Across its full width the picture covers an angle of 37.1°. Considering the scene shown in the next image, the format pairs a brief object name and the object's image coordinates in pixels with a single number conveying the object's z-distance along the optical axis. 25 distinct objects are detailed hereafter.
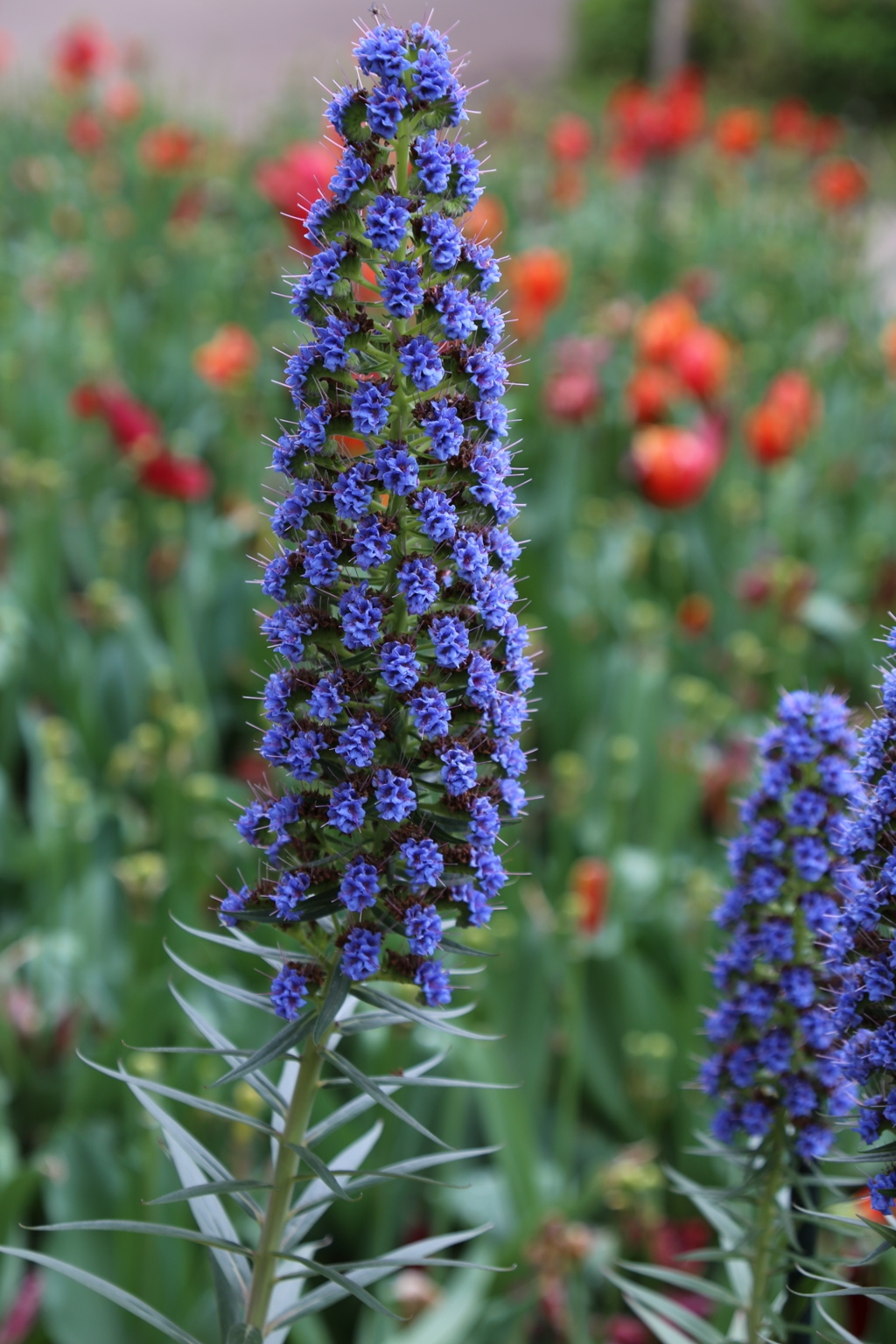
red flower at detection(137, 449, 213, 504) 3.29
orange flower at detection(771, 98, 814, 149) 6.98
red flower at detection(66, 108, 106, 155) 5.85
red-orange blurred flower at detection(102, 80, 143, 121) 6.43
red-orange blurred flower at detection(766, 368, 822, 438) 4.03
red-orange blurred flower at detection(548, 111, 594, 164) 6.11
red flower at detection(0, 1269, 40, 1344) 1.87
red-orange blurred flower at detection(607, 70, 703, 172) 5.97
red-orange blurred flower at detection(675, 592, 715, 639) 3.55
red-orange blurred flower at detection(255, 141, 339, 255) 4.03
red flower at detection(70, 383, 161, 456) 3.32
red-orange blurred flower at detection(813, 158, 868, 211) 6.13
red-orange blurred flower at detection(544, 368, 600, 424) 3.96
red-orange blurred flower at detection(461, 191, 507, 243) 5.09
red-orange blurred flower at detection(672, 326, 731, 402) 4.13
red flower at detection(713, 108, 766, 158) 6.47
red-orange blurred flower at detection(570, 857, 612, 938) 2.48
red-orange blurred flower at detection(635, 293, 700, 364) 4.25
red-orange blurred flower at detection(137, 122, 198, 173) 5.62
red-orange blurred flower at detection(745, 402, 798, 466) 3.95
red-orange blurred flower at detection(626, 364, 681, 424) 4.14
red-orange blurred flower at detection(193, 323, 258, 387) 3.95
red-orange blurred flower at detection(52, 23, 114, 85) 5.93
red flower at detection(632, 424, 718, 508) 3.61
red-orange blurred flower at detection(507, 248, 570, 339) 4.51
